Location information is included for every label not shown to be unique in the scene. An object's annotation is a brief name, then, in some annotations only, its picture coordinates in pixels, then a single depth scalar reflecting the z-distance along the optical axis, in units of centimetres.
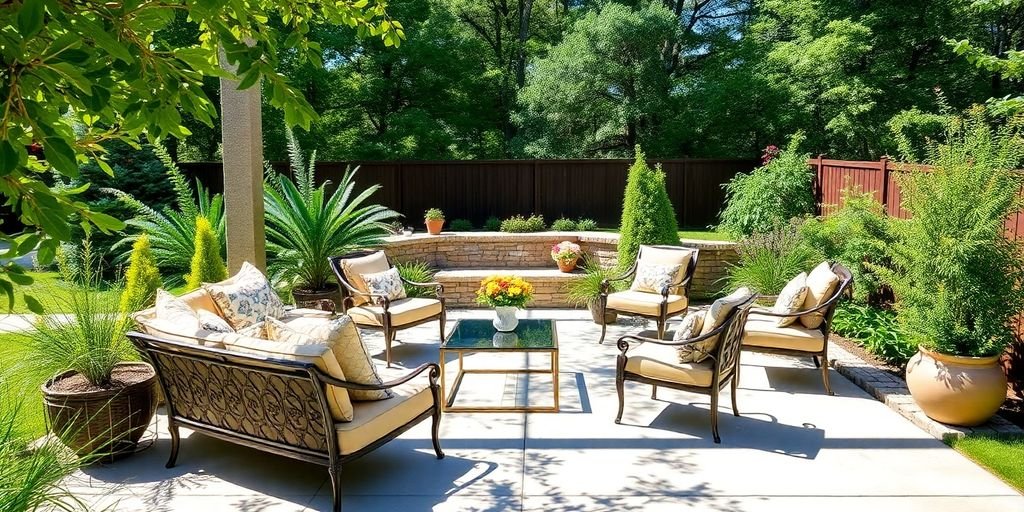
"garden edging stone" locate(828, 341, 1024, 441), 483
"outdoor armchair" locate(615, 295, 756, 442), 493
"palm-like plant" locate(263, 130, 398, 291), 785
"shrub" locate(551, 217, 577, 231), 1267
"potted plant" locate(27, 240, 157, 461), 431
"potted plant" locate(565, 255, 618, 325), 857
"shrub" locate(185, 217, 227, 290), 630
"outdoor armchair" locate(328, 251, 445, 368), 705
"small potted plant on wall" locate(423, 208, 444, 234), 1159
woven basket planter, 429
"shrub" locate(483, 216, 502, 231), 1354
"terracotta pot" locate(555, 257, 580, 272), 1023
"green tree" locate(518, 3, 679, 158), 1530
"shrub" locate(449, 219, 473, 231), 1355
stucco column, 666
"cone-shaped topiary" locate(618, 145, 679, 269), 912
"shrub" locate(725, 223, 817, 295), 775
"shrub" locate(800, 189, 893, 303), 647
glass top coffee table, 552
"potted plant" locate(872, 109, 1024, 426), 482
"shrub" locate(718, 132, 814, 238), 984
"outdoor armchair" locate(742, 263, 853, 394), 591
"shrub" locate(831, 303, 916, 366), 633
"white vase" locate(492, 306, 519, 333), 616
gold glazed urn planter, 479
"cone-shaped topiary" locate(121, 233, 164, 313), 580
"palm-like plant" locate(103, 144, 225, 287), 711
